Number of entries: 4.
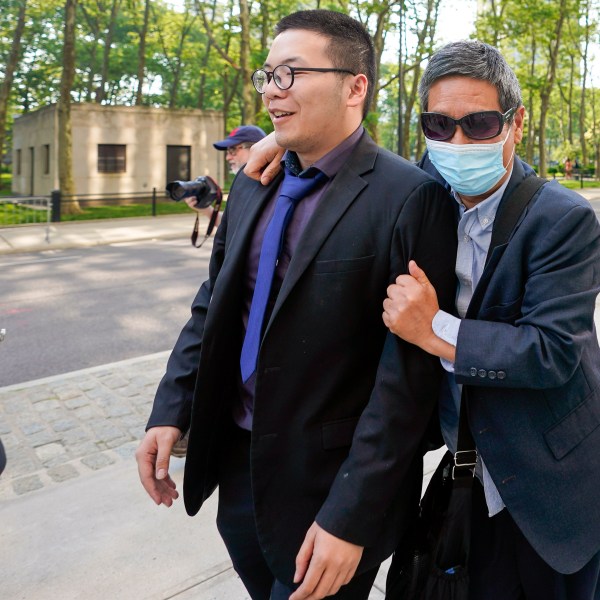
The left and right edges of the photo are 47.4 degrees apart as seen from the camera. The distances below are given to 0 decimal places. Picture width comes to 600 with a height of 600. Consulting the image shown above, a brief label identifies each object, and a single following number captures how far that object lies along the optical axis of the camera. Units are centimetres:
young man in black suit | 173
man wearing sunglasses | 166
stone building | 2888
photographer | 604
